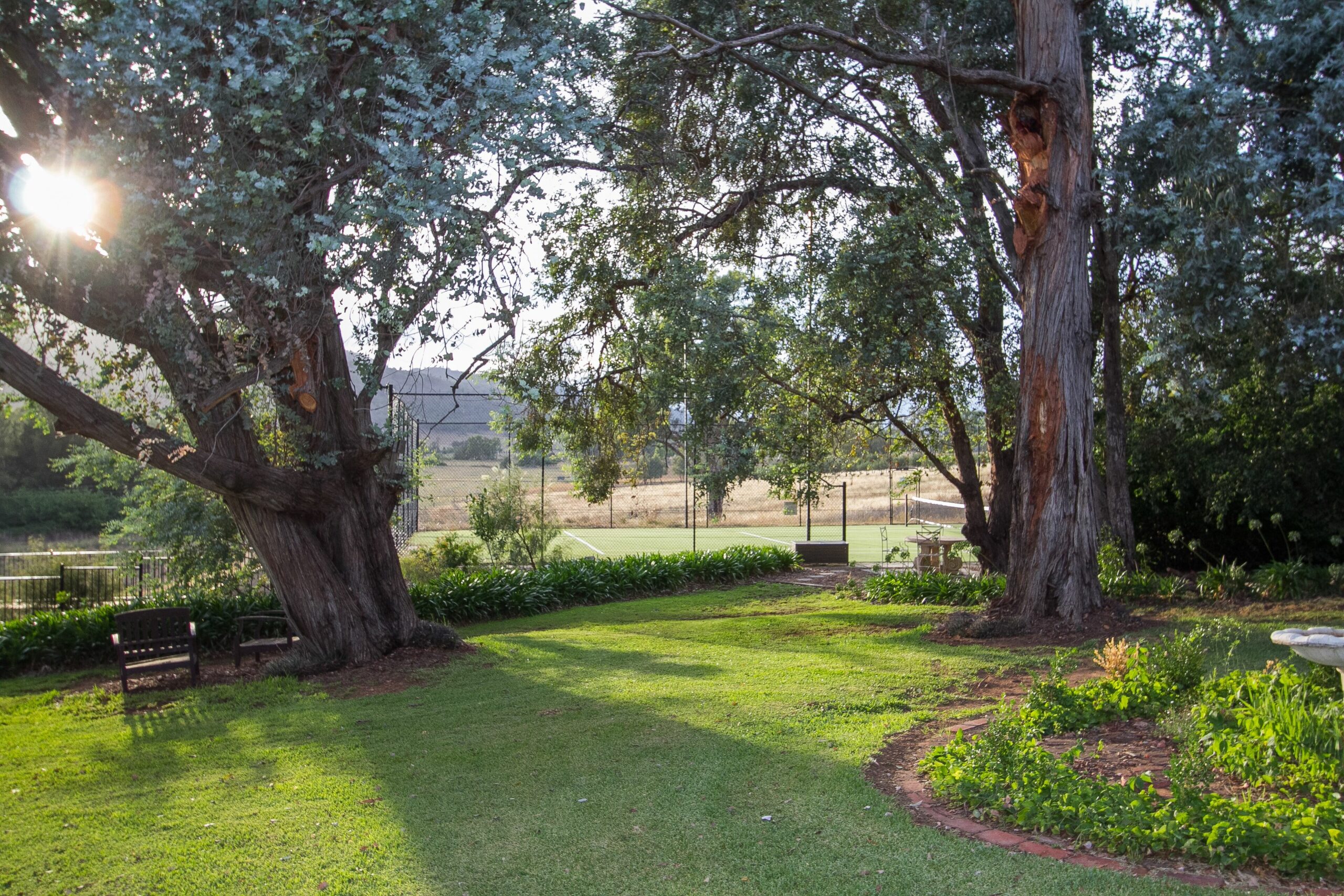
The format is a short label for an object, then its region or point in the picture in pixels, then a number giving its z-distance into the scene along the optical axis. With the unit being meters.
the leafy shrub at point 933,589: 13.81
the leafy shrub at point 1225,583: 12.23
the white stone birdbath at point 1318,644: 4.77
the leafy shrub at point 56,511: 32.53
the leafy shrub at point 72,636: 10.98
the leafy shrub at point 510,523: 17.25
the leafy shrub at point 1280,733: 4.68
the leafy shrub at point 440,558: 16.16
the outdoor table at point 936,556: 16.62
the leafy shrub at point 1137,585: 12.42
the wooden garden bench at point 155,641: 9.44
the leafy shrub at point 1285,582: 11.80
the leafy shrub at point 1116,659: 6.98
